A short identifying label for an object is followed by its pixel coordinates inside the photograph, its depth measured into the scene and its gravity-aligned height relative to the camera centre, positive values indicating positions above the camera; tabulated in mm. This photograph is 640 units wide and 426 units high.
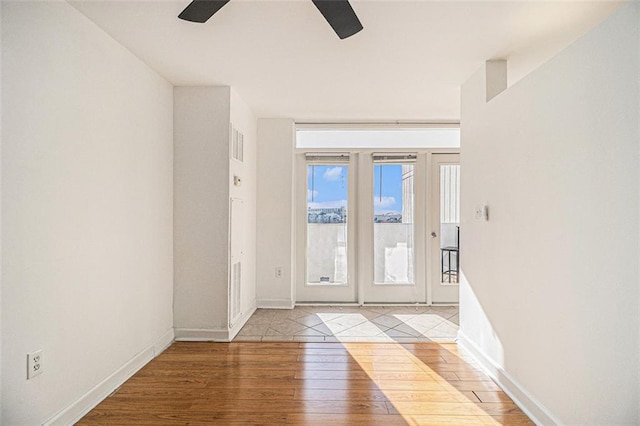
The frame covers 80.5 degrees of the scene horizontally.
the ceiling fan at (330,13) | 1869 +1022
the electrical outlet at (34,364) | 1832 -759
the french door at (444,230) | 4742 -240
